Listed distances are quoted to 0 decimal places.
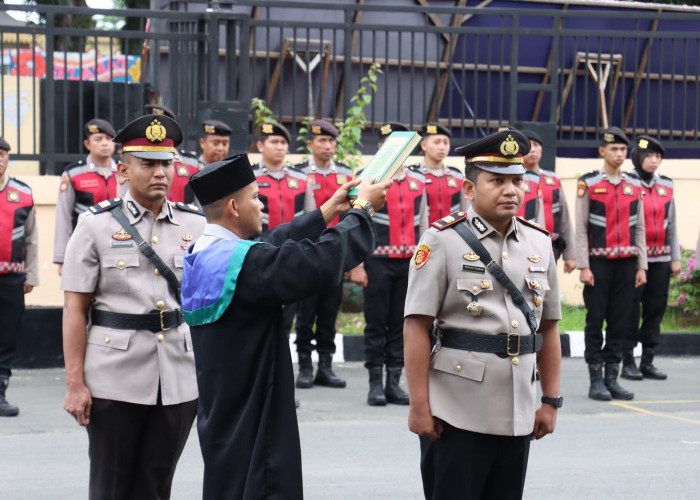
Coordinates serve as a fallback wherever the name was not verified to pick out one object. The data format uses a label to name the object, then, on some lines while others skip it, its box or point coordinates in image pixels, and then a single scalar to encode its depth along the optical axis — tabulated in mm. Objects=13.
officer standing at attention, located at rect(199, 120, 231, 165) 17242
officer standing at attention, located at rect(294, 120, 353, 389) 17383
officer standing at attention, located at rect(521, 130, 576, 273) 18230
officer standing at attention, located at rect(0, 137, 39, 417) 15682
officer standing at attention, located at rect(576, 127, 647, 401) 16889
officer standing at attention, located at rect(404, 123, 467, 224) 17031
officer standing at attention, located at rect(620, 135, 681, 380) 17778
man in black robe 6600
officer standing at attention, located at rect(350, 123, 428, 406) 16170
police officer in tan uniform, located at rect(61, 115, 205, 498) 8431
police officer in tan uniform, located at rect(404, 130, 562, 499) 7753
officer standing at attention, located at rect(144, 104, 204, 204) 17375
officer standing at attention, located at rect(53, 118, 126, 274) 16875
